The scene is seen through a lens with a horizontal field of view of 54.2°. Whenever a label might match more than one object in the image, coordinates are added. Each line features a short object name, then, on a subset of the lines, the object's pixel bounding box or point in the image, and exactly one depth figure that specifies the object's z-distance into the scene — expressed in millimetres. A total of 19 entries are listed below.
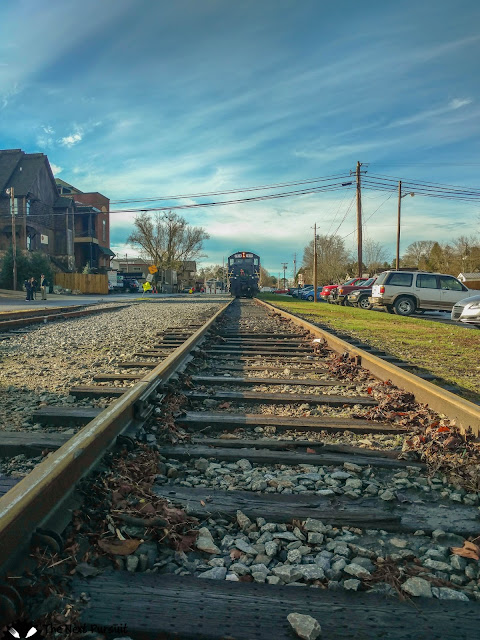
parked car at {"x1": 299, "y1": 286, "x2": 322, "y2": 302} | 49781
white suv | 18828
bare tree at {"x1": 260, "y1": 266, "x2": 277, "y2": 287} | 168125
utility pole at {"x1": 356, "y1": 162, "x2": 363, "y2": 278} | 34000
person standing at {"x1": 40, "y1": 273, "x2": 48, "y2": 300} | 28062
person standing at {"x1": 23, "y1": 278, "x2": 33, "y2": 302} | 24656
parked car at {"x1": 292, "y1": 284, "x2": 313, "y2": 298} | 61725
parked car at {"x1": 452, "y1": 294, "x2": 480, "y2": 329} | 11477
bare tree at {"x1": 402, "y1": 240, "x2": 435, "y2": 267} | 101125
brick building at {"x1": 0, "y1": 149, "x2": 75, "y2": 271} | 42031
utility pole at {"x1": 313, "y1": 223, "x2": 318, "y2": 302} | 38375
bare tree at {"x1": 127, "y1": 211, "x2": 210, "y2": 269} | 74938
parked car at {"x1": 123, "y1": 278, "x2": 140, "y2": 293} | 53750
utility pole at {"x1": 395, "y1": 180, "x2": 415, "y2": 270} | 39031
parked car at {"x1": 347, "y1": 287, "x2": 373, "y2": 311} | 23989
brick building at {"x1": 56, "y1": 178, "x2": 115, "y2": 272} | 53688
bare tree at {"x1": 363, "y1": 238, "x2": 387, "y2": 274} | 89650
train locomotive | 36406
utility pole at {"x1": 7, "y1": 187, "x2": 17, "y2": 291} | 32912
